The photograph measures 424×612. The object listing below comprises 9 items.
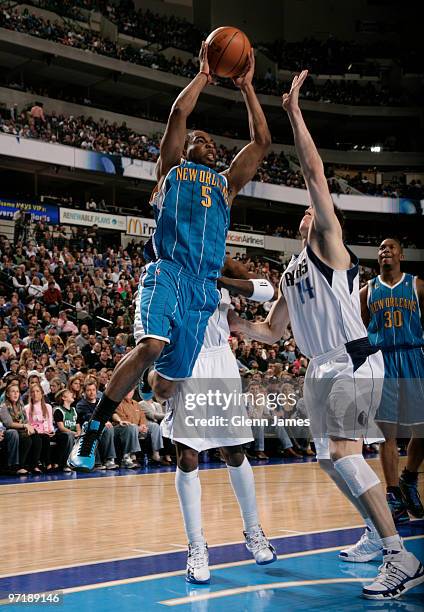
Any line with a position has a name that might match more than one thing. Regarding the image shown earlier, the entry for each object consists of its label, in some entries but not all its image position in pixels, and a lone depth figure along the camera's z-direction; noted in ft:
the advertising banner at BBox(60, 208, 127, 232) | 77.05
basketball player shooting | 14.21
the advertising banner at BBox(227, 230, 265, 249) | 92.79
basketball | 15.83
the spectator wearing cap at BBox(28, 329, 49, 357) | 42.55
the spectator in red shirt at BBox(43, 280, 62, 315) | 51.76
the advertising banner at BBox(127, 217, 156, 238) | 81.30
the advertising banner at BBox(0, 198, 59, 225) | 72.79
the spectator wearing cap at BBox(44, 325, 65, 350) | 43.55
